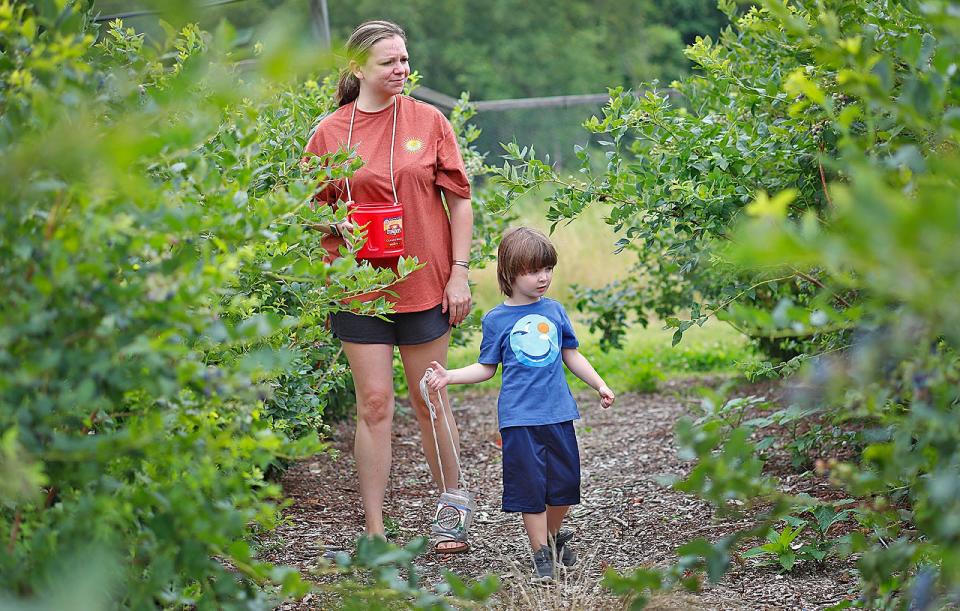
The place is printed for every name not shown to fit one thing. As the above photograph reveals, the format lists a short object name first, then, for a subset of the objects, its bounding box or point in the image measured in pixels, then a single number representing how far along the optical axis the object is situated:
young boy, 7.93
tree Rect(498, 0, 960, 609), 4.51
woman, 8.16
